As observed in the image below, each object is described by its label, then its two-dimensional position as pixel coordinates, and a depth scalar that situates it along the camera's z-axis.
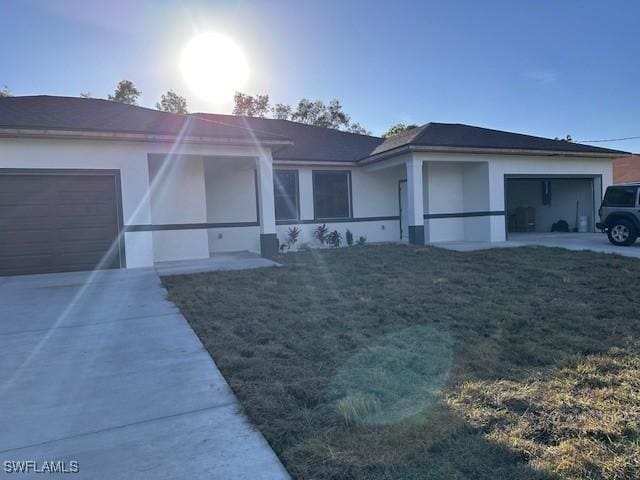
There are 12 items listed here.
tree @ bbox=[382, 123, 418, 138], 37.27
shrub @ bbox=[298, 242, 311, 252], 14.25
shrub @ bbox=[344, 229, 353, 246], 15.31
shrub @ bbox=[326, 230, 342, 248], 14.99
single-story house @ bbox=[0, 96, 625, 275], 9.62
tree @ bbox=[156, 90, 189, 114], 37.91
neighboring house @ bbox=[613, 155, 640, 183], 23.94
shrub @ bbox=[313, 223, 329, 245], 14.86
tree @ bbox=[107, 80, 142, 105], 35.78
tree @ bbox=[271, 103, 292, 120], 38.78
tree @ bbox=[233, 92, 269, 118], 39.72
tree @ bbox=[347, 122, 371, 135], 40.16
